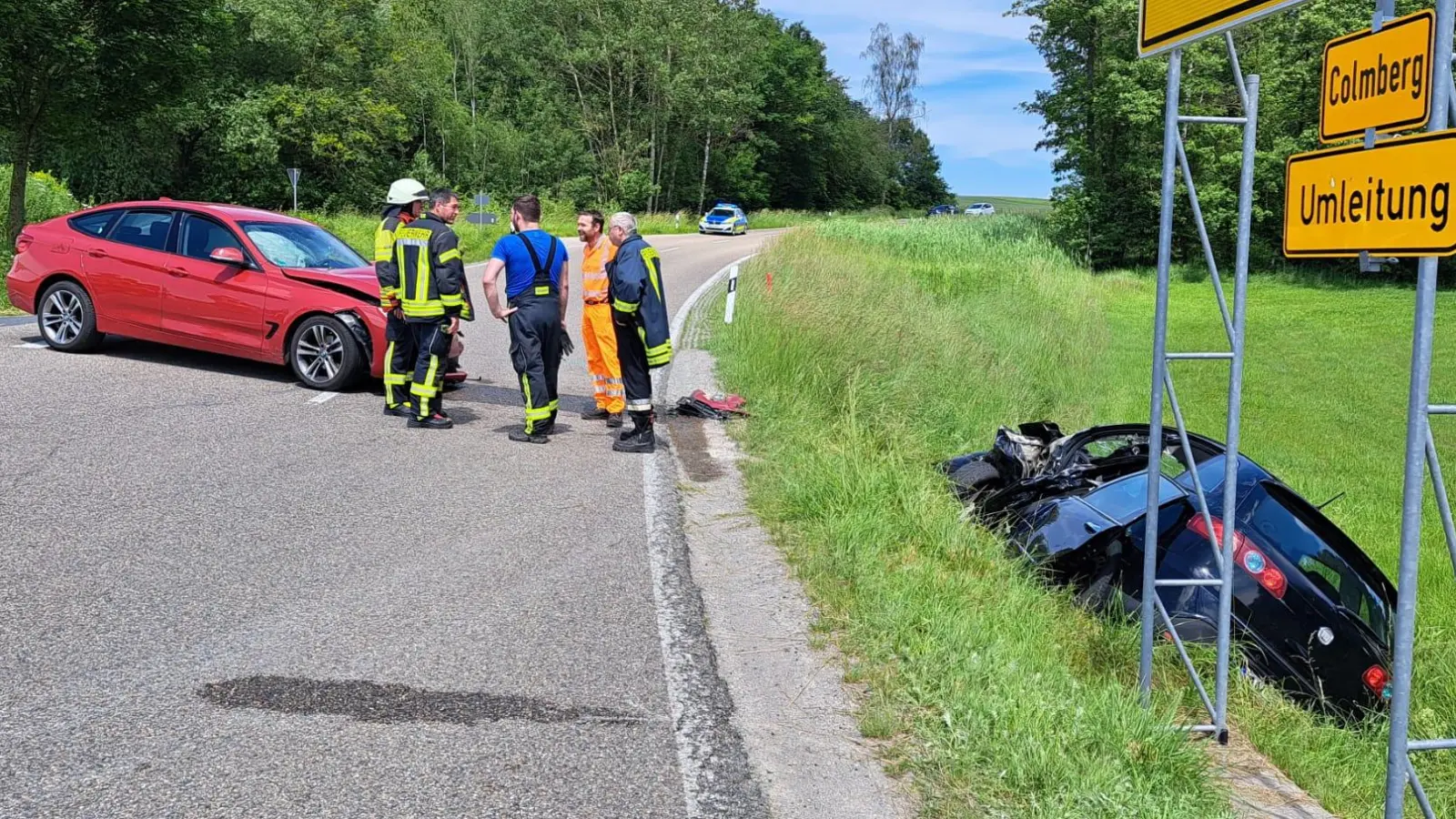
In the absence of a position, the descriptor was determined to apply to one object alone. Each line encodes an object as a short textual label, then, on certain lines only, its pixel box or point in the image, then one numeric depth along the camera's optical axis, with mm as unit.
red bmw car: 9969
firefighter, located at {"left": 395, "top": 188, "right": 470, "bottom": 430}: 8758
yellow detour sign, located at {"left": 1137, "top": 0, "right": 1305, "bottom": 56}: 3609
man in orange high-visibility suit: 9242
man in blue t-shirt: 8664
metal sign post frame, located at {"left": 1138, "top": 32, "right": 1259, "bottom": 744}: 3922
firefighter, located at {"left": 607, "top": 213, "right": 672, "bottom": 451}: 8414
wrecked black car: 5285
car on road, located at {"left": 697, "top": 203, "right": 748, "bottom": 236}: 52625
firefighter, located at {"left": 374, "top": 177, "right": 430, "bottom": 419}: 9008
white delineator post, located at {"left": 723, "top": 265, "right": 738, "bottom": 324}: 14828
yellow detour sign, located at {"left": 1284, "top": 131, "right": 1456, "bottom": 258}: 2748
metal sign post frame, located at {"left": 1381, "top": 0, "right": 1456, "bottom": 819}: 2701
